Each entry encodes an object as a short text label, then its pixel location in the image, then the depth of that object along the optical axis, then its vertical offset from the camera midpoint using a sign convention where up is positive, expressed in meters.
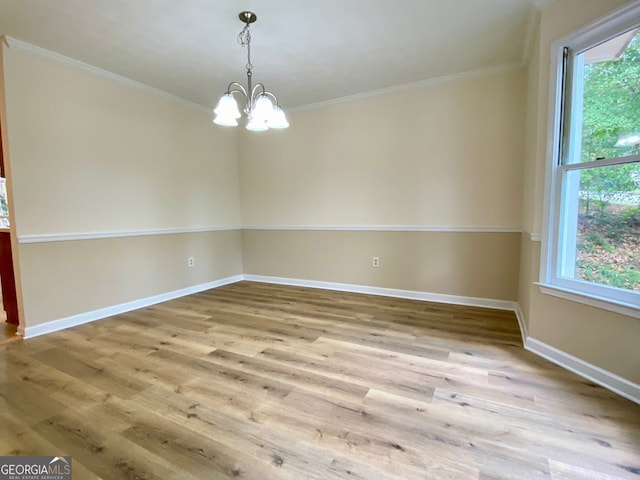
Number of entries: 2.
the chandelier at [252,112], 2.23 +0.76
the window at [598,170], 1.80 +0.26
